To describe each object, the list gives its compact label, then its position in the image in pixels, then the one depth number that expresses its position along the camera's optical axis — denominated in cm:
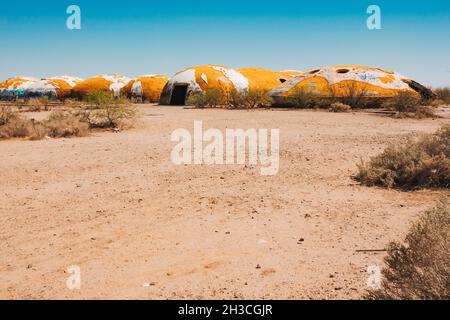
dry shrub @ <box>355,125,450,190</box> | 605
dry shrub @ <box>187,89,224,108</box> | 2462
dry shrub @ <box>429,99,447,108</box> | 2095
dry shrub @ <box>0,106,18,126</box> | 1234
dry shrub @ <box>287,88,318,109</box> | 2250
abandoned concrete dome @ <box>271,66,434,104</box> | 2242
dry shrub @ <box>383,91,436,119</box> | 1661
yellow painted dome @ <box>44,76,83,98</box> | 3994
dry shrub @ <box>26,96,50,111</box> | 2381
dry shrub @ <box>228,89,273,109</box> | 2411
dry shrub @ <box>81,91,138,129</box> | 1320
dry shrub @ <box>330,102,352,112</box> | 2032
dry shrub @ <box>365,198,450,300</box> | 240
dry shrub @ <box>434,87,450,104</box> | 2698
